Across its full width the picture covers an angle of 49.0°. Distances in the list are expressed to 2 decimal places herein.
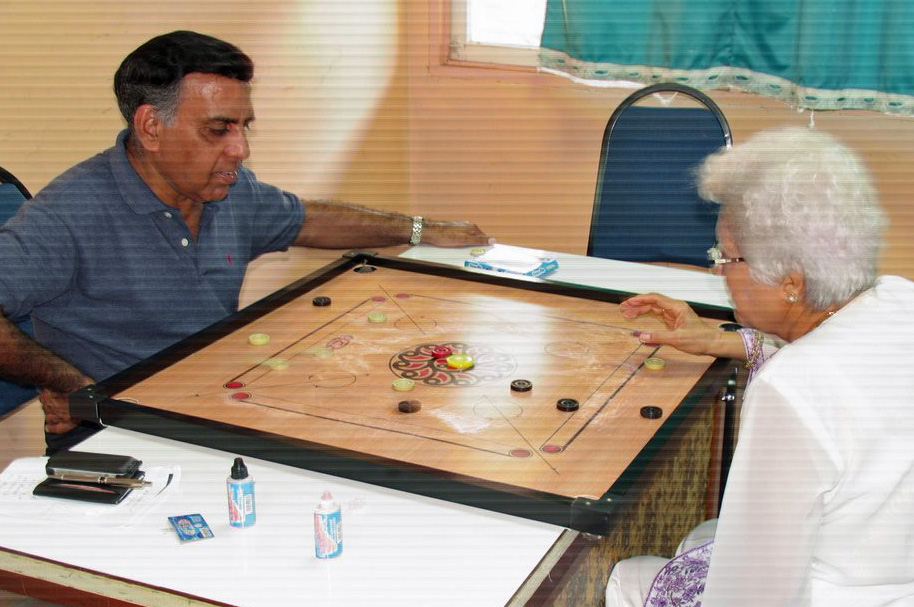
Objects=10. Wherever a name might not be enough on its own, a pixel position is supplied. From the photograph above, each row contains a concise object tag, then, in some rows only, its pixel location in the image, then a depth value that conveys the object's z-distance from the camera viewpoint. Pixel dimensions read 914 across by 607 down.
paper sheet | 1.57
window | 3.99
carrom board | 1.63
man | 2.13
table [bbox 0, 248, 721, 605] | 1.39
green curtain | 3.23
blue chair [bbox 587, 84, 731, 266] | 3.04
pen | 1.62
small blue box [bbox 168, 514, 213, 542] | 1.50
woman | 1.37
